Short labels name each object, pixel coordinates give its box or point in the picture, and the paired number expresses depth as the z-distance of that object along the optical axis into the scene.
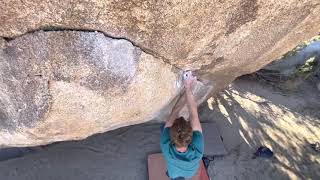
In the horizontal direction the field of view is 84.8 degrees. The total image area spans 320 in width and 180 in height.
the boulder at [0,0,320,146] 0.92
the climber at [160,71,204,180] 1.20
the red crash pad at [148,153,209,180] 1.73
